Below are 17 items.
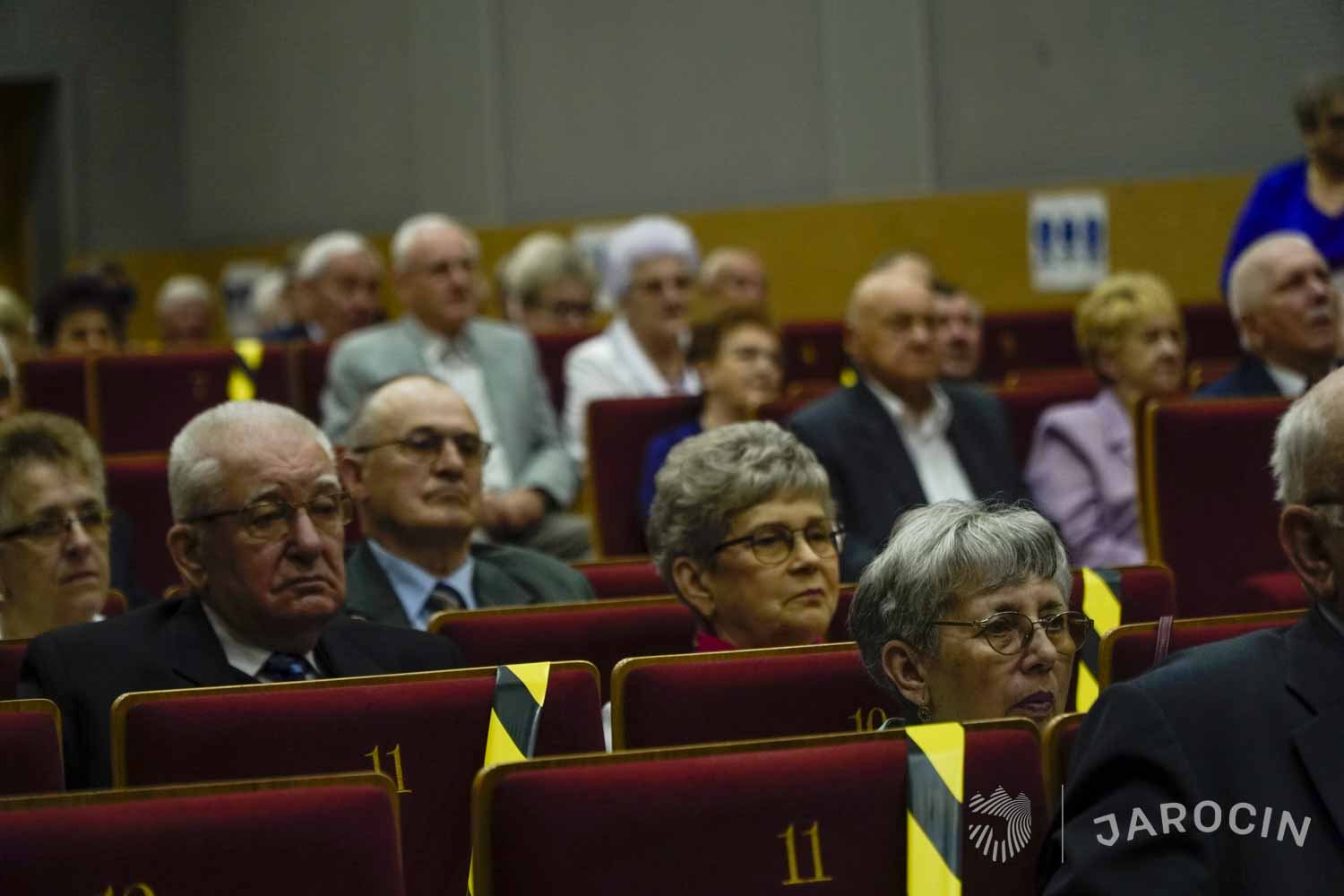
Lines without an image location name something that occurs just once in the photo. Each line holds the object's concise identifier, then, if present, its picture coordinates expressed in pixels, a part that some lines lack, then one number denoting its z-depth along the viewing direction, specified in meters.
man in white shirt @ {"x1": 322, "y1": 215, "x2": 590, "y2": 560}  9.02
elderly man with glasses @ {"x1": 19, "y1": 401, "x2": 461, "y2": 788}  4.97
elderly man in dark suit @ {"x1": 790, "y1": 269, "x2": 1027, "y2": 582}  7.49
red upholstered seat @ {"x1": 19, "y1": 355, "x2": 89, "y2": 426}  9.82
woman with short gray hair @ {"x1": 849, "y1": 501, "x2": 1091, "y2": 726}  4.03
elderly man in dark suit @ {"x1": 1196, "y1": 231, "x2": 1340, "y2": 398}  7.82
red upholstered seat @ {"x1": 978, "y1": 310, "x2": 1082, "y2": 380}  12.33
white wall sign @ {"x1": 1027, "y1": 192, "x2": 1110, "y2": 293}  13.97
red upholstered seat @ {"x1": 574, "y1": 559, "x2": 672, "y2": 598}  6.13
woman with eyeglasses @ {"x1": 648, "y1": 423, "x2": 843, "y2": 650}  5.26
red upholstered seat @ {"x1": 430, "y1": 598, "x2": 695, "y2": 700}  5.07
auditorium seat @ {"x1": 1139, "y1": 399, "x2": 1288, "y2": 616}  7.01
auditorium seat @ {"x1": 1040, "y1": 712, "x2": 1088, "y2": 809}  3.42
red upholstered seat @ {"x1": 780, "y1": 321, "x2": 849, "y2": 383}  11.67
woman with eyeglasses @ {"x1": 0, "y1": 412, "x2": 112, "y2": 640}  5.75
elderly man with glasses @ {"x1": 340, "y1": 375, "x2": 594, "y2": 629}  6.30
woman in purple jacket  8.29
